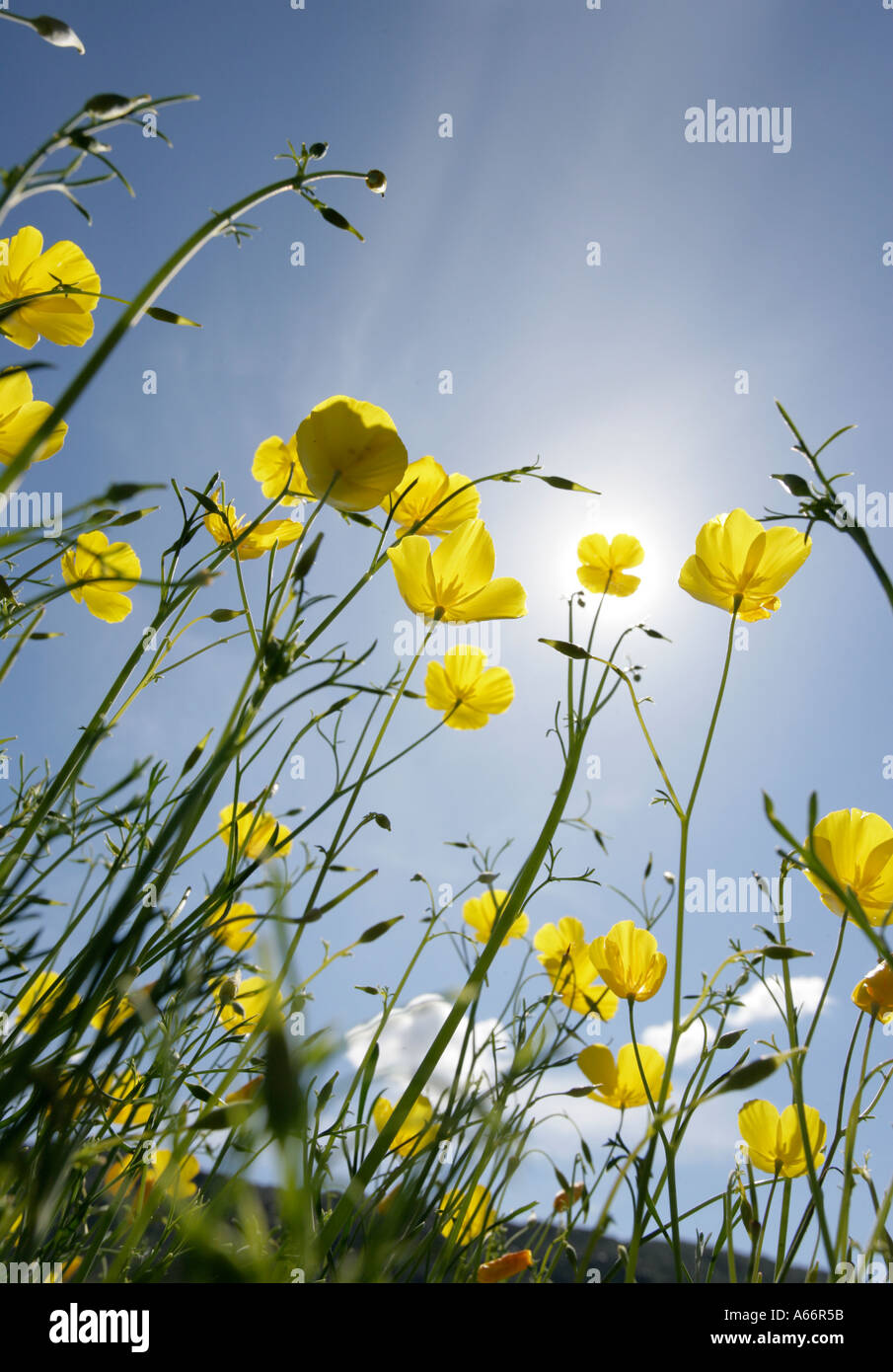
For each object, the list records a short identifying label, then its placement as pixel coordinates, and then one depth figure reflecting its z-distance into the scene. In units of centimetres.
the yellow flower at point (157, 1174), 23
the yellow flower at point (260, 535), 32
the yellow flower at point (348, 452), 28
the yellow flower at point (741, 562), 35
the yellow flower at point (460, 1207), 27
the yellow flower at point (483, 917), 46
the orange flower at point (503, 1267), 29
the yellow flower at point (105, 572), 33
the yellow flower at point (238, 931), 31
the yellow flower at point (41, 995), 26
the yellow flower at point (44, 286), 29
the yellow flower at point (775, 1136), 34
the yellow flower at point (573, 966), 45
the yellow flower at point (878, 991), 27
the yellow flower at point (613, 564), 45
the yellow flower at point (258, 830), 27
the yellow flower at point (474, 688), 40
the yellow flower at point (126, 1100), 27
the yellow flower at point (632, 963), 37
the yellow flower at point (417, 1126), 25
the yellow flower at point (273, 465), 39
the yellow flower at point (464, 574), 35
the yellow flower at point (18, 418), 28
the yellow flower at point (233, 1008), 30
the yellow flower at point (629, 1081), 38
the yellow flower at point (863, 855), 30
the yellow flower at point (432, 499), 34
